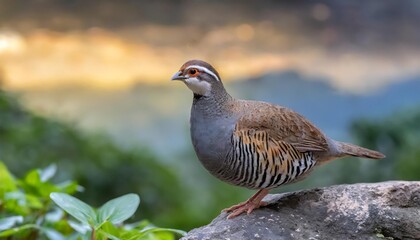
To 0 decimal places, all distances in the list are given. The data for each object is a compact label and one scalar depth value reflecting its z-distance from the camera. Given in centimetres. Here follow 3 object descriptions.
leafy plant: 378
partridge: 443
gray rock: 418
